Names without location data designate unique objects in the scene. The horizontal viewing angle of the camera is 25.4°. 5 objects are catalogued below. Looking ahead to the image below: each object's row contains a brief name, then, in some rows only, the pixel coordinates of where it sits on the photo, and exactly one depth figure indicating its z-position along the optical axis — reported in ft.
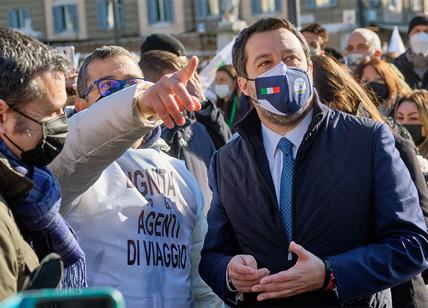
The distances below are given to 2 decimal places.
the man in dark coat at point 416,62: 29.81
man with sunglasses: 11.43
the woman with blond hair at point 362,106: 12.73
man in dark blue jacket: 10.80
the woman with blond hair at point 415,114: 21.22
